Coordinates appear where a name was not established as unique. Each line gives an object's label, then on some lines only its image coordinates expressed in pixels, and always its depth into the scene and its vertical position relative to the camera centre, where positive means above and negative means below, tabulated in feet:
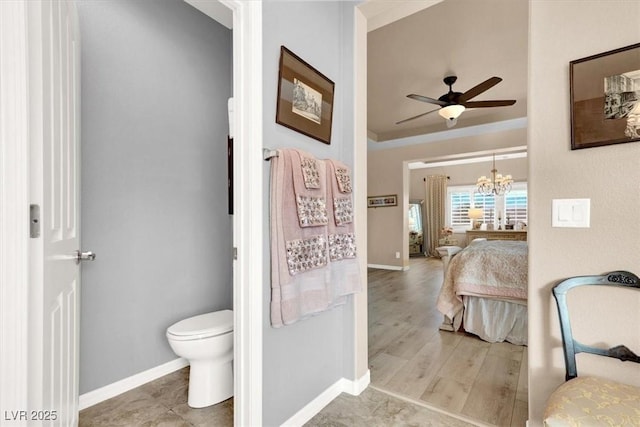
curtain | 28.59 +0.43
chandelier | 22.63 +2.21
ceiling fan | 11.60 +4.30
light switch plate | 4.25 -0.01
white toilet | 5.55 -2.71
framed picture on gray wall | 5.09 +2.11
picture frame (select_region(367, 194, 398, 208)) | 21.06 +0.84
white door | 2.72 +0.09
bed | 8.74 -2.47
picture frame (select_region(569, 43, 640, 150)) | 3.95 +1.56
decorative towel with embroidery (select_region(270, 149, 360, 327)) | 4.69 -0.44
